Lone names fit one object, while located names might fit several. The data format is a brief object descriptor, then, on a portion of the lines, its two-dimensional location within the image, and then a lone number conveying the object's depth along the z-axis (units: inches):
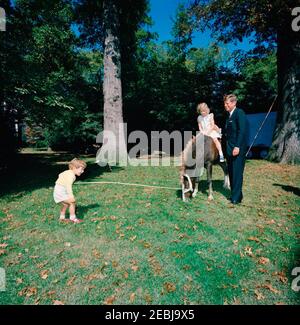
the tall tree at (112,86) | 581.3
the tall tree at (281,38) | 470.3
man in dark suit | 242.2
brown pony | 263.3
